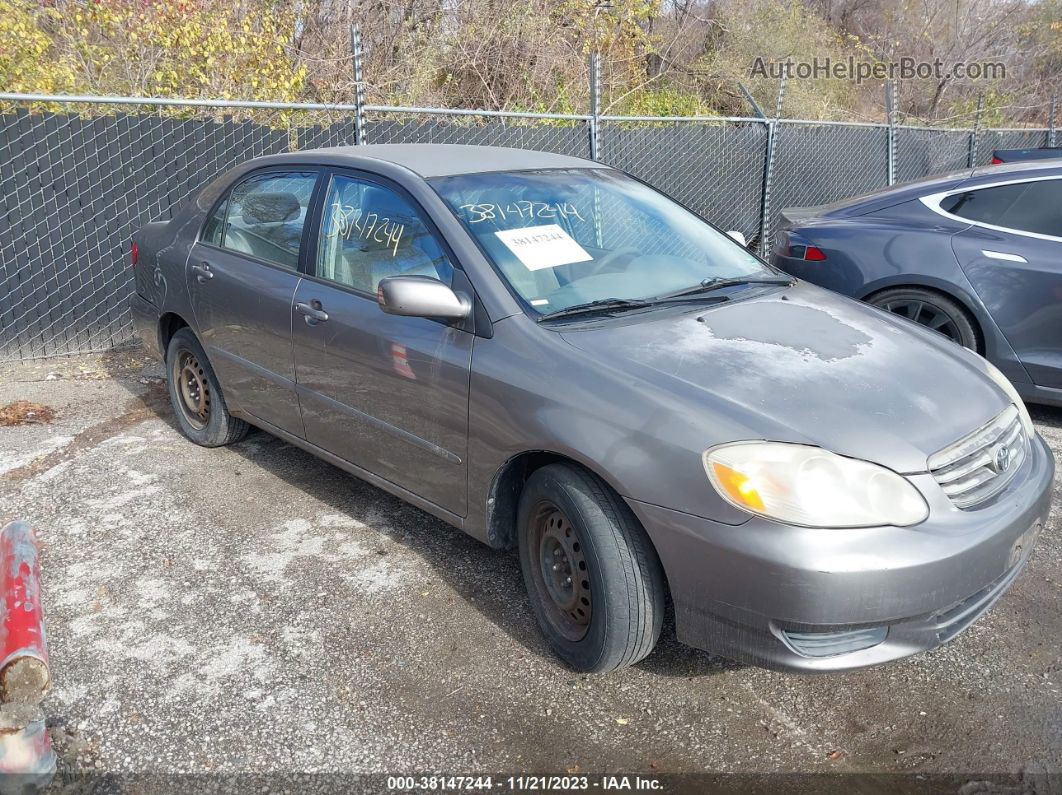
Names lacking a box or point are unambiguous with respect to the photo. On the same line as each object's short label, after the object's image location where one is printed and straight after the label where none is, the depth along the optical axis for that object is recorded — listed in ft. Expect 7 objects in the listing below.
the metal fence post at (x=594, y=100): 26.08
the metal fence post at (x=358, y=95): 22.07
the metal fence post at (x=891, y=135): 35.88
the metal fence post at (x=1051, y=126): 43.12
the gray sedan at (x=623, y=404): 8.22
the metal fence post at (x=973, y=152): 43.19
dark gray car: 16.96
